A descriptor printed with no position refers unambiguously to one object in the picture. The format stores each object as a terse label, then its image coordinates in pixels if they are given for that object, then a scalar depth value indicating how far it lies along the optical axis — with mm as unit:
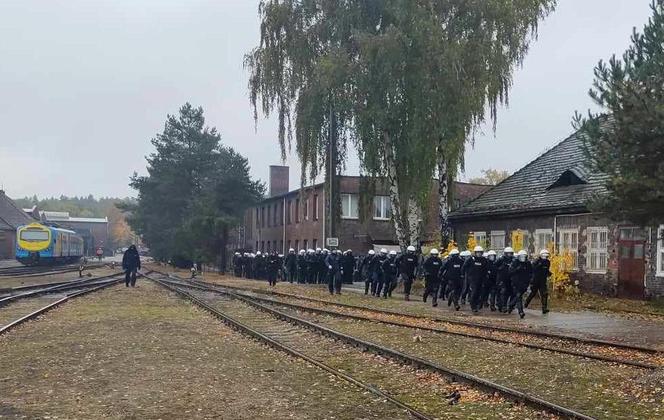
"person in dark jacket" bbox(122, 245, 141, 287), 29391
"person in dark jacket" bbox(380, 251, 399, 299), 26094
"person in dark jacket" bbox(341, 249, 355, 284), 34781
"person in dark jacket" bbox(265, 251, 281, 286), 33938
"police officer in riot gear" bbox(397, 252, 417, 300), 24734
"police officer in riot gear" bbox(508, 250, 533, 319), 19297
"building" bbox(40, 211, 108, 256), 152250
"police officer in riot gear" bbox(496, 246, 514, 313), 20062
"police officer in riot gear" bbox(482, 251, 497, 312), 20547
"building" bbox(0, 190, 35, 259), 84812
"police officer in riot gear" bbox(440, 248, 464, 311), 21375
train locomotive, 55344
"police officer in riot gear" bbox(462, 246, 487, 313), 20281
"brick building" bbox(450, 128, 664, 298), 23781
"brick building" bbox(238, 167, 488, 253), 50156
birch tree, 28156
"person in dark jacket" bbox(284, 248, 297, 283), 37188
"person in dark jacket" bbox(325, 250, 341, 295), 27797
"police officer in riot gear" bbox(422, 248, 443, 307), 23216
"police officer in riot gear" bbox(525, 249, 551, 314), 19548
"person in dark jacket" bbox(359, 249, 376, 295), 27450
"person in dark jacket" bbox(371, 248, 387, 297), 26578
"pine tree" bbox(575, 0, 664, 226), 11719
